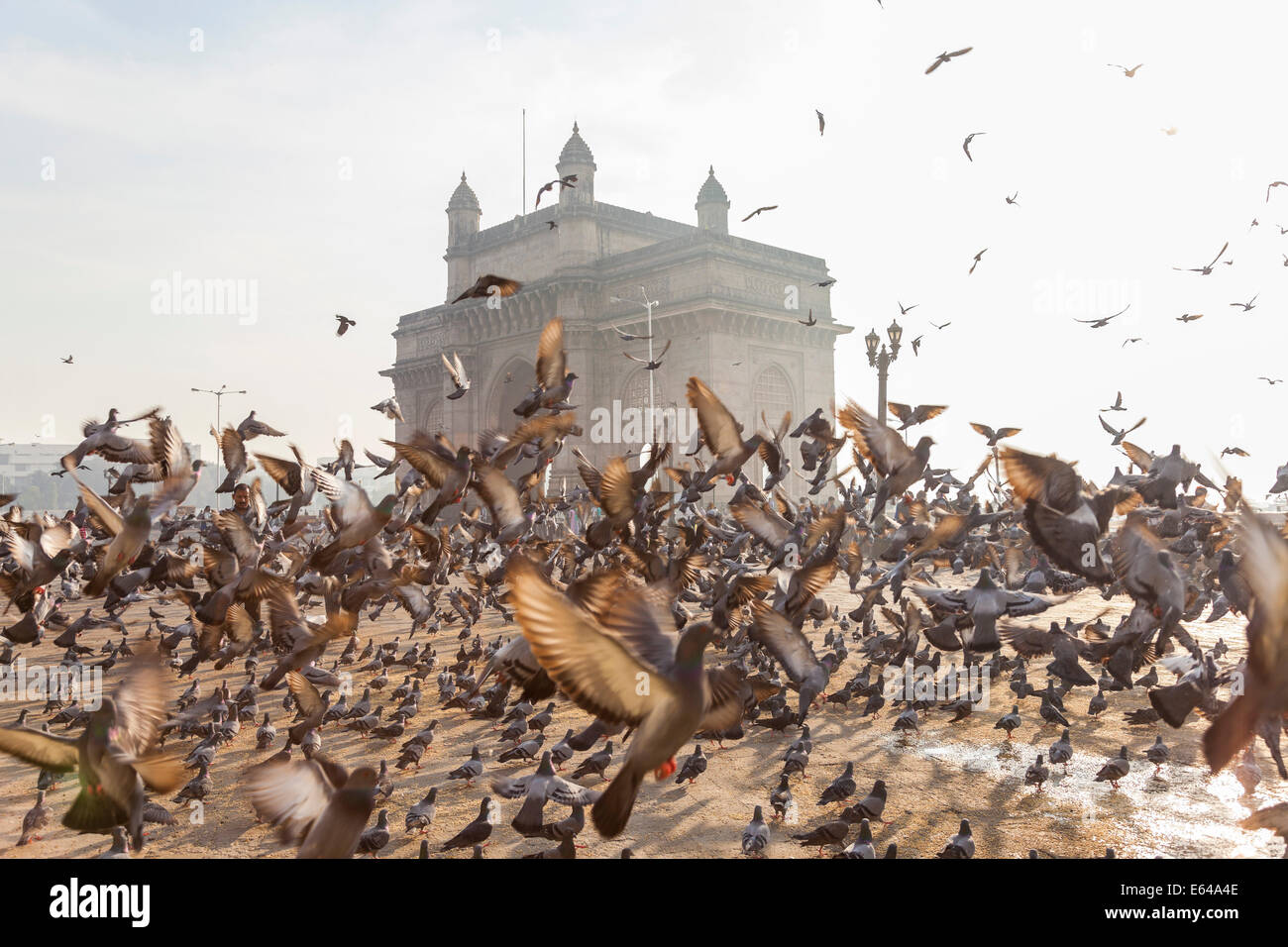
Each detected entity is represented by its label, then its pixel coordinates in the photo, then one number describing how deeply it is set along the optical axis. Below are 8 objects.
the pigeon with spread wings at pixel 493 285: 6.40
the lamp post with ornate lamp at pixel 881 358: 28.84
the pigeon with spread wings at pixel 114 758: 3.77
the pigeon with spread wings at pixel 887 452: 6.57
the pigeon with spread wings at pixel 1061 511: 5.22
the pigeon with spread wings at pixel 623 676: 2.67
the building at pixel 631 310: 43.28
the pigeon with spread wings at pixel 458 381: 8.87
